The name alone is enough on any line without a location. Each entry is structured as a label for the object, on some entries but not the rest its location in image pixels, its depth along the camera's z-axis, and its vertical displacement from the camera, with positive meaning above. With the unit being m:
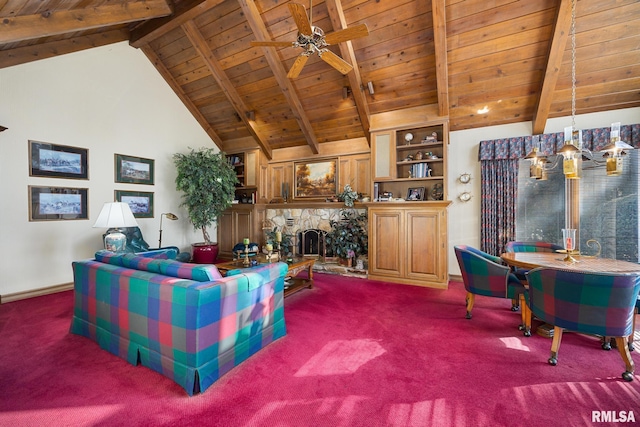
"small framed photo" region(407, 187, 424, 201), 5.06 +0.31
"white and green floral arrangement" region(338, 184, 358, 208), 5.47 +0.31
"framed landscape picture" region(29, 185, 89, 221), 4.14 +0.19
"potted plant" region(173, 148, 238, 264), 5.81 +0.55
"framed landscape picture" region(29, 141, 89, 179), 4.14 +0.86
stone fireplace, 6.02 -0.26
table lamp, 3.23 -0.08
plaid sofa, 1.93 -0.80
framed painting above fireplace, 6.14 +0.77
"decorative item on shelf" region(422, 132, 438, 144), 4.90 +1.30
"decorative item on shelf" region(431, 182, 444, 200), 4.90 +0.34
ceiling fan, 2.73 +1.89
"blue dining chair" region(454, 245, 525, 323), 2.93 -0.75
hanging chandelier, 2.54 +0.55
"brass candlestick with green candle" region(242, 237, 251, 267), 3.59 -0.61
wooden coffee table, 3.73 -0.82
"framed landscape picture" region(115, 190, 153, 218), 5.20 +0.27
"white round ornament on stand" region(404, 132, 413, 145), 5.07 +1.36
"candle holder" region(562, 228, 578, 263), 3.00 -0.35
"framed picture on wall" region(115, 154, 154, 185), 5.18 +0.89
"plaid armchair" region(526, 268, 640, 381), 2.00 -0.71
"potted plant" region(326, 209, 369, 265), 5.40 -0.54
